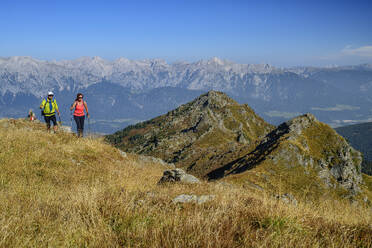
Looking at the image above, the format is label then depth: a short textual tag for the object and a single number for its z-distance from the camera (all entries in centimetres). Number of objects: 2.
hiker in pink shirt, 1848
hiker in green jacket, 1896
